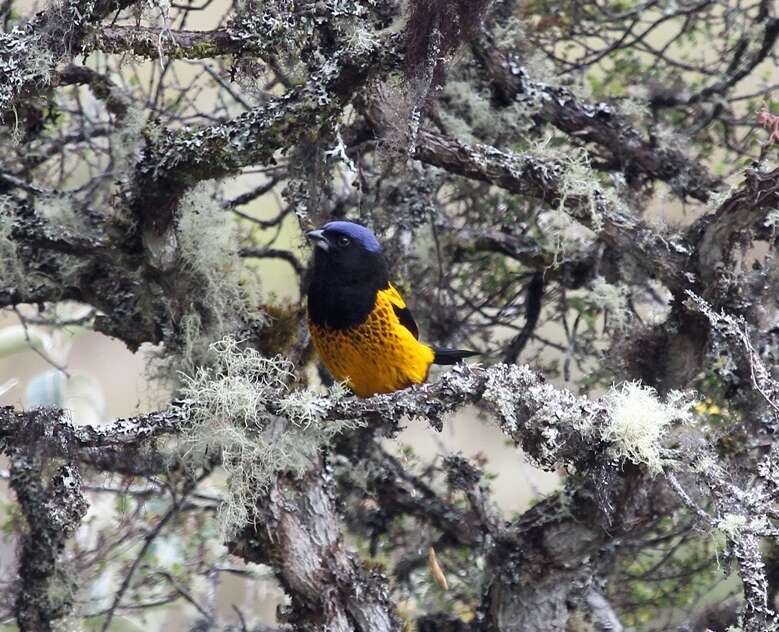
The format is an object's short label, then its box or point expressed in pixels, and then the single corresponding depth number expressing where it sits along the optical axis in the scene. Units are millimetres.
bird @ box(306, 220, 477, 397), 7773
